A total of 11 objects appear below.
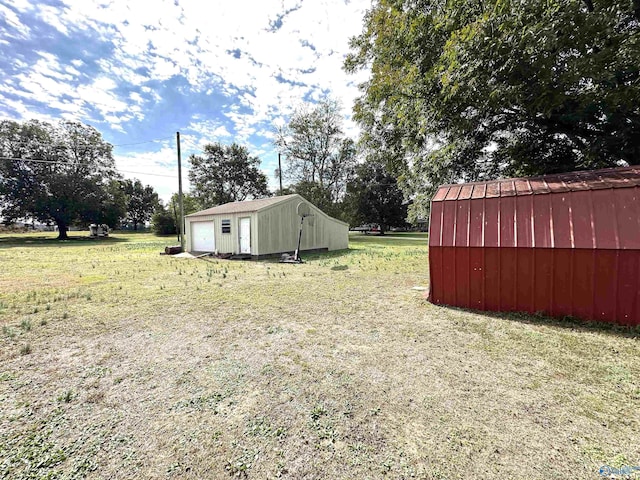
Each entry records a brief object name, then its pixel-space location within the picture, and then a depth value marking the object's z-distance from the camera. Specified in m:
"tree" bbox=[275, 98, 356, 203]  28.19
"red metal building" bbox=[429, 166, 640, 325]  3.89
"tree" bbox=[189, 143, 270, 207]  31.91
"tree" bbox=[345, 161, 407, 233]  33.88
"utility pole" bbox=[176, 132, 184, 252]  14.34
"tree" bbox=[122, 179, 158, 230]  51.56
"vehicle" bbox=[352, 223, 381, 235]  37.28
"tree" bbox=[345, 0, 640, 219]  4.55
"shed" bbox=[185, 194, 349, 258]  12.54
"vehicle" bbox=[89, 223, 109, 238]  29.60
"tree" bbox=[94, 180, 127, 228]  27.89
